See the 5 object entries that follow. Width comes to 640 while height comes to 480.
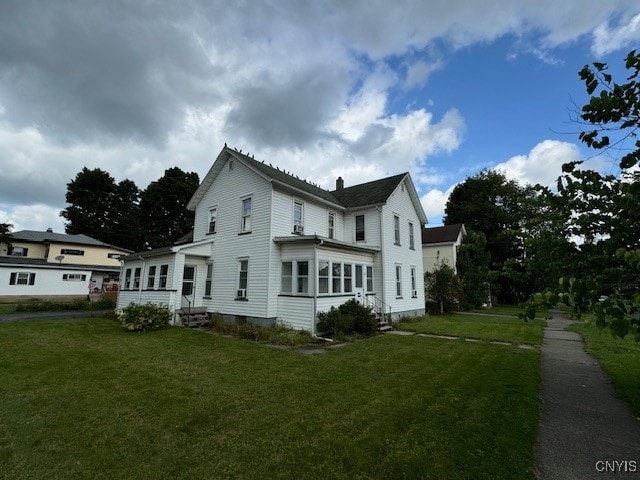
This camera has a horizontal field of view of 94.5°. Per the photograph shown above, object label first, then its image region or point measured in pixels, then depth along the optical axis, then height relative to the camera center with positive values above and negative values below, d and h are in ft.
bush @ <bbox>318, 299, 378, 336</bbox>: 41.16 -4.50
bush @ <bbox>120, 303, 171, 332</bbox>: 43.75 -4.73
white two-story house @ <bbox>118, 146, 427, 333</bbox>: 44.62 +5.62
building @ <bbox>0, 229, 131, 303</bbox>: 92.27 +6.15
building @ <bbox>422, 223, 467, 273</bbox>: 91.56 +13.25
